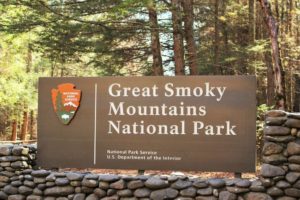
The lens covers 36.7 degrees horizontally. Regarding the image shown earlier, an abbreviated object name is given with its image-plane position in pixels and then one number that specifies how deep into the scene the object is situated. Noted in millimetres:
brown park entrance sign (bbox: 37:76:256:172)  6570
